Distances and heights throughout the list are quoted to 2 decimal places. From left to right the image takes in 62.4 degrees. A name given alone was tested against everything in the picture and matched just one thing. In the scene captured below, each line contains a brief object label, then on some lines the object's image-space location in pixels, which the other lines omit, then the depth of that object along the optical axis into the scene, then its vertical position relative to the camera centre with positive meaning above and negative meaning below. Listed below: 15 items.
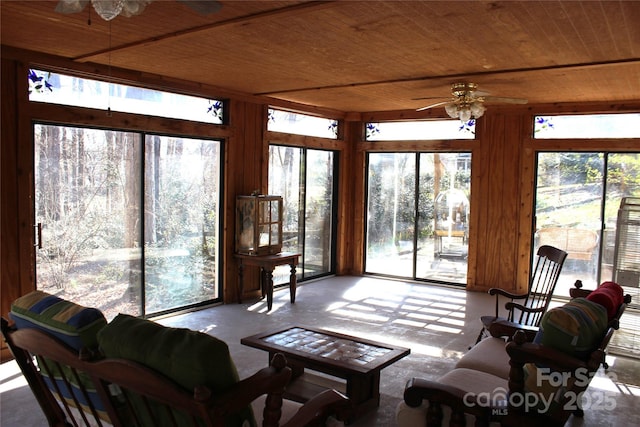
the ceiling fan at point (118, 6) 2.06 +0.72
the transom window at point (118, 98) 4.50 +0.79
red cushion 2.60 -0.54
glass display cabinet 6.05 -0.48
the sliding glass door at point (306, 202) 7.14 -0.25
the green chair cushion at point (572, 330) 2.26 -0.61
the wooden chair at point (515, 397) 2.23 -0.94
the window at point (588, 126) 6.36 +0.81
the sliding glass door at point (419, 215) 7.48 -0.42
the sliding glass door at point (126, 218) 4.62 -0.37
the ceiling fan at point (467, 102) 5.03 +0.83
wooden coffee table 3.23 -1.09
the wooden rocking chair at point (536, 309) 3.54 -0.87
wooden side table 5.98 -0.95
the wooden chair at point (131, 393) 1.61 -0.71
